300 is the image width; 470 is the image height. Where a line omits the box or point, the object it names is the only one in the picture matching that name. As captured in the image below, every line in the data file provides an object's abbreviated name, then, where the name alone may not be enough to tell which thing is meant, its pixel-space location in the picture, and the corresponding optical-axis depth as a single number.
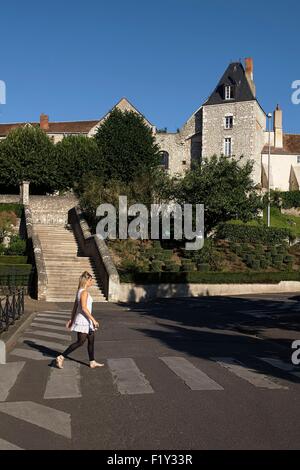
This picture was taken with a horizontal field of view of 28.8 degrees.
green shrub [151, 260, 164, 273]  32.58
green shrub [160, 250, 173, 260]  35.06
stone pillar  43.31
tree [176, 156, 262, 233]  38.47
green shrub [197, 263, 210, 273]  33.56
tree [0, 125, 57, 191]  48.69
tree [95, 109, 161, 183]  53.75
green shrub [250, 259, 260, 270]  36.41
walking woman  10.06
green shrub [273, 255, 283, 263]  38.48
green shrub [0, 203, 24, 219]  41.78
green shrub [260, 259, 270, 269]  37.00
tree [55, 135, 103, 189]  49.72
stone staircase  28.44
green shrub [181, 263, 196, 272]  33.11
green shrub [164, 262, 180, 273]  32.62
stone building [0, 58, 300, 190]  66.06
